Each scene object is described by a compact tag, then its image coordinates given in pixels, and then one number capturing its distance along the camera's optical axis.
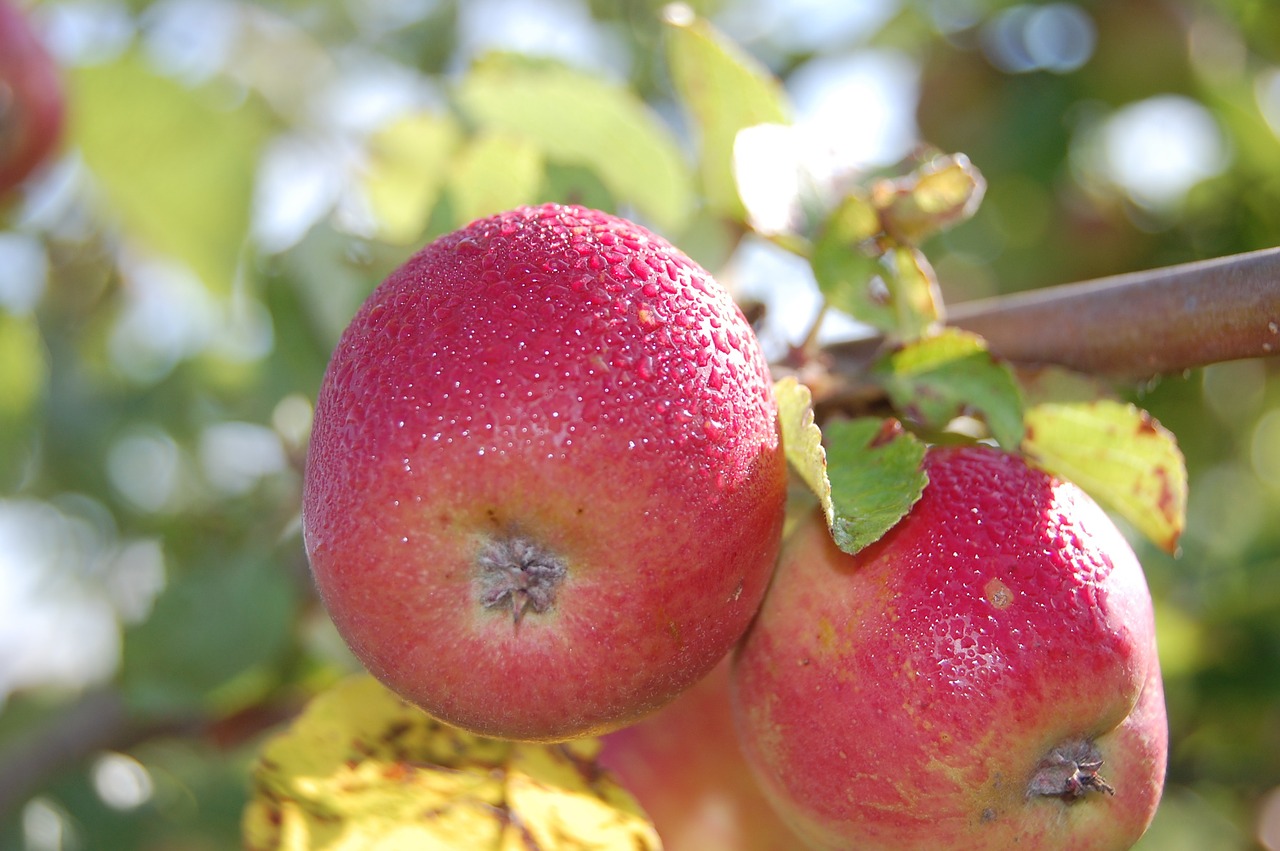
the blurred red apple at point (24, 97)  0.75
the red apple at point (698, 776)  0.47
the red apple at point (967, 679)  0.39
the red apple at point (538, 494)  0.37
